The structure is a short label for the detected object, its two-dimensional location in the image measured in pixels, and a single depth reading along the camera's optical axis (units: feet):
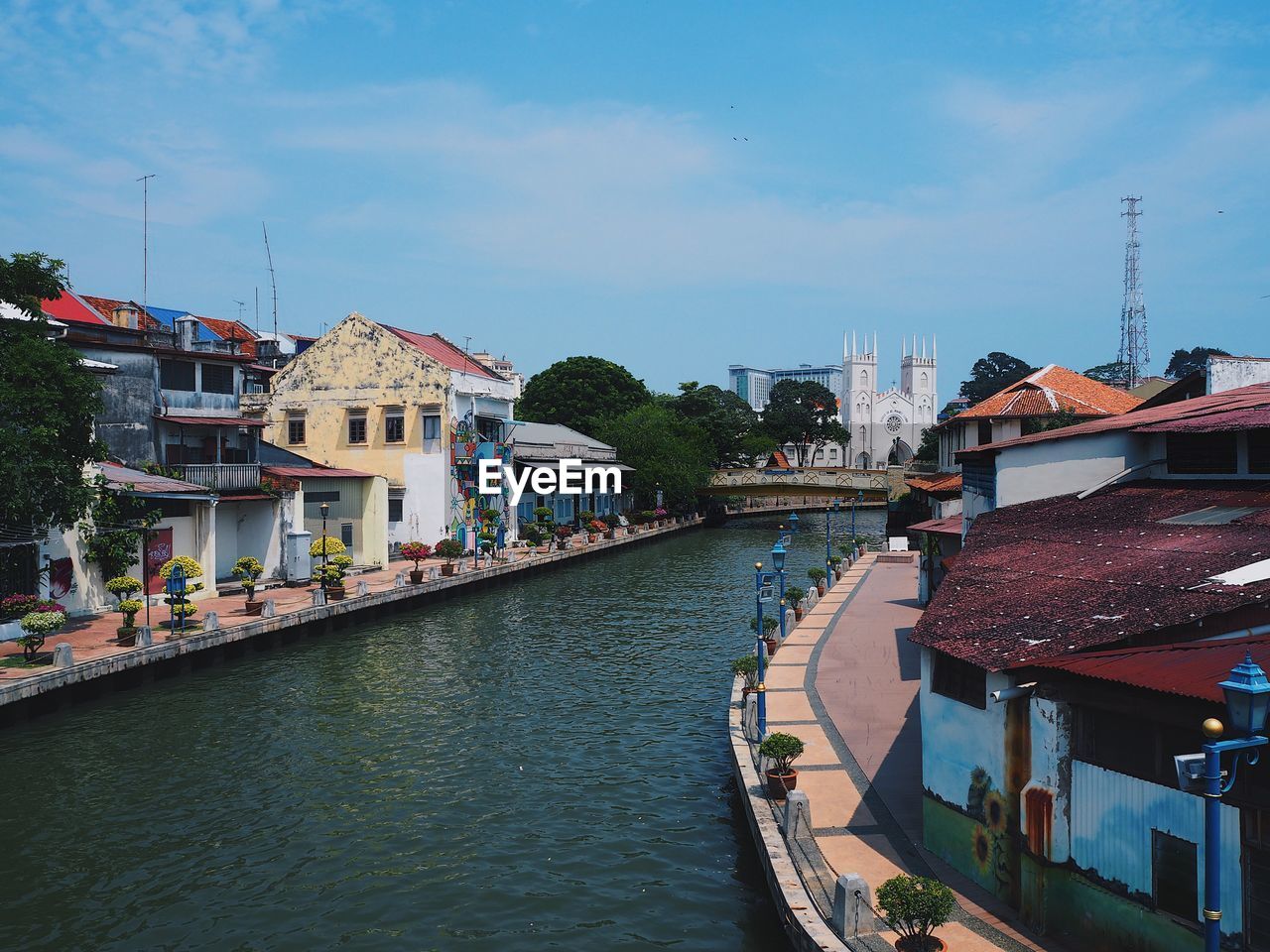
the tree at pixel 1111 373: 427.62
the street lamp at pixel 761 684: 65.10
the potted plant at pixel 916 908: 36.24
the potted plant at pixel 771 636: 95.71
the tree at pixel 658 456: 260.62
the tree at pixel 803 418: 431.43
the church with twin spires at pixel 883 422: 543.39
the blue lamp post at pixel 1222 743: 25.31
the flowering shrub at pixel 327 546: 136.67
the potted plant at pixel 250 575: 111.14
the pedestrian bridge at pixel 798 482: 317.42
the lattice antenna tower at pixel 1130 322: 264.11
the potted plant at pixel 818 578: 136.67
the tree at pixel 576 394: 331.77
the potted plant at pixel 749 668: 75.20
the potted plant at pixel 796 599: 115.55
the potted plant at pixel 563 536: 195.31
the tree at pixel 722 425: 347.15
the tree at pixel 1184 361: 443.32
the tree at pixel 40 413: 86.12
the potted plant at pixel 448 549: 163.63
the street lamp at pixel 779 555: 76.37
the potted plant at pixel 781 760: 54.39
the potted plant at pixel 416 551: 151.53
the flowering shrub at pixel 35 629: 83.35
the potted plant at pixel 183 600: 100.32
